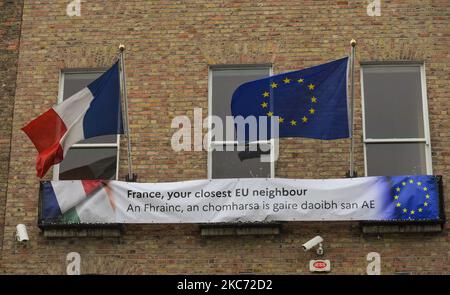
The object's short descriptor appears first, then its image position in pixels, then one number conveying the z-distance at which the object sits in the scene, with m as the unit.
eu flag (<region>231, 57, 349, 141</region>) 13.00
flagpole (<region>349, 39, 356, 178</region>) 13.10
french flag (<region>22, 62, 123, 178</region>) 13.20
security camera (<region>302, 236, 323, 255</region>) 13.07
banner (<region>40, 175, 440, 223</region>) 13.13
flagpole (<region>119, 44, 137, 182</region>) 13.34
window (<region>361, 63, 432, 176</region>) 13.82
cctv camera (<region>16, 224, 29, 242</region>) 13.45
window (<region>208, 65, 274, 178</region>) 13.93
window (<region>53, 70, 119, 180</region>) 14.03
